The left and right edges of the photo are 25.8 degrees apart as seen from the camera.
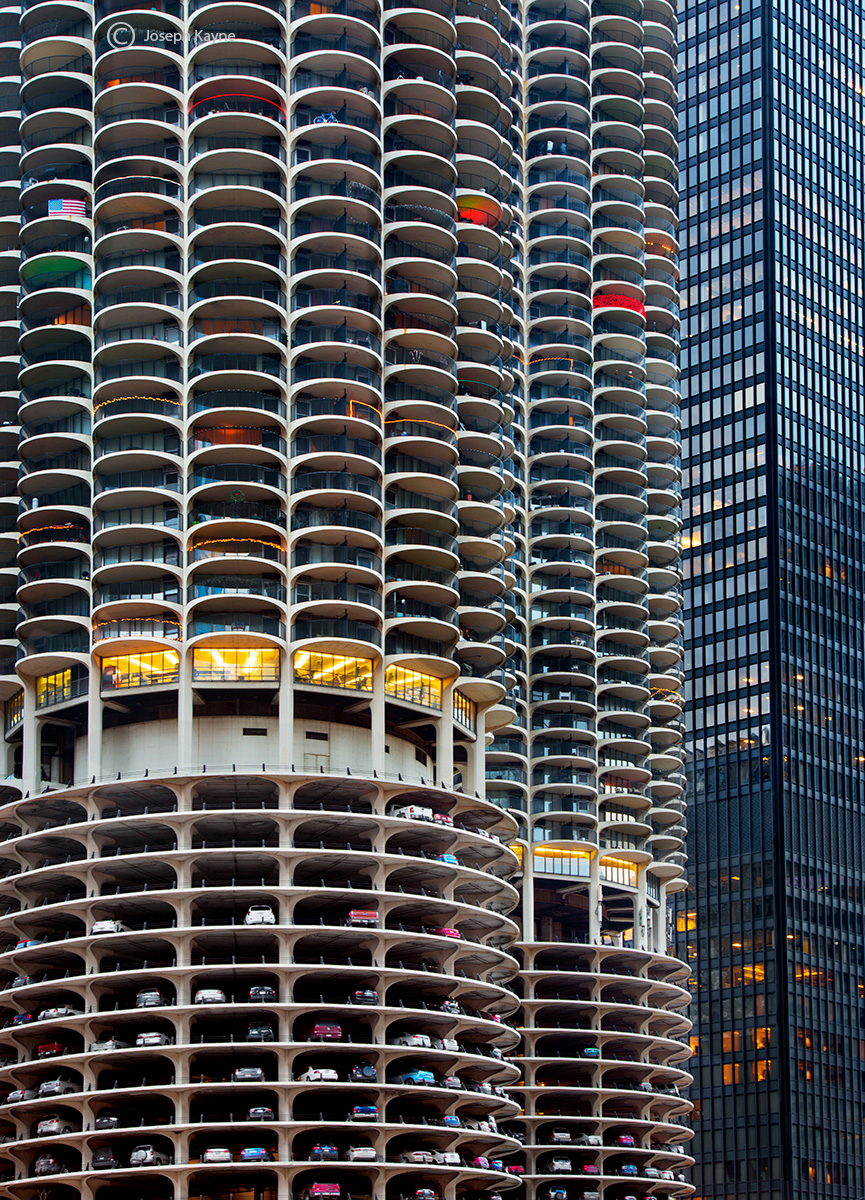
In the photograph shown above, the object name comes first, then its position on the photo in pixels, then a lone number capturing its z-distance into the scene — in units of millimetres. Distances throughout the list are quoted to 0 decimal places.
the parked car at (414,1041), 115375
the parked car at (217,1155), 107250
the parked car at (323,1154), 109256
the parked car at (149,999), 110938
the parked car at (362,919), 115438
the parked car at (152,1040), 110312
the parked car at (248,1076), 108750
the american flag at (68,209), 130000
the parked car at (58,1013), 113875
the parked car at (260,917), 112000
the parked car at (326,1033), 111562
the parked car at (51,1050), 114438
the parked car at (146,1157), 107625
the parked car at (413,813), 120125
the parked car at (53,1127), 111812
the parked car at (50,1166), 112062
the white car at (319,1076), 109875
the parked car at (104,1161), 108625
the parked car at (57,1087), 111812
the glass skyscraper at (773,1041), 188000
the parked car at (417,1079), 114975
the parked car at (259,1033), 110750
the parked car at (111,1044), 111062
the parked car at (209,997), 110312
